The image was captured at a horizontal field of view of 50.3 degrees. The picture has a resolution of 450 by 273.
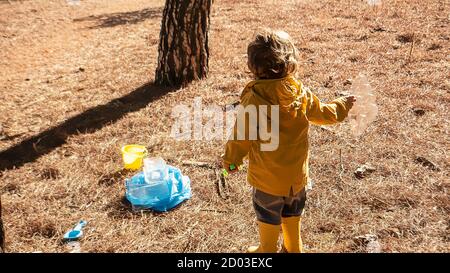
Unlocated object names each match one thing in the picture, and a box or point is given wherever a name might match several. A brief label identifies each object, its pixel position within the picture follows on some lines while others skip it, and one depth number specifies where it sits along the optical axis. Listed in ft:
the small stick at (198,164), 15.83
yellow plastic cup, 15.58
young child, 9.29
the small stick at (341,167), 14.47
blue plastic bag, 13.67
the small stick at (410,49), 22.56
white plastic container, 14.10
